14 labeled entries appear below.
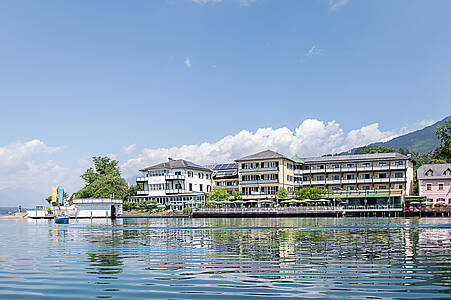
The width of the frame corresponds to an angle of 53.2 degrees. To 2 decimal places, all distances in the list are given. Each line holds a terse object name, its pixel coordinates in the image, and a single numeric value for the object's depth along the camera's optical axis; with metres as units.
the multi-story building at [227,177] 90.31
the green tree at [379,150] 97.18
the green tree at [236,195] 79.62
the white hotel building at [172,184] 88.06
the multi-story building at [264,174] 82.19
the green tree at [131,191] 94.73
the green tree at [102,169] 96.00
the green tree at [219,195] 79.56
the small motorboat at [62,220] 57.84
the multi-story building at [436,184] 75.38
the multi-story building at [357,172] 80.25
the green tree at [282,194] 76.62
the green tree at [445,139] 84.14
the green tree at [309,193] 74.00
